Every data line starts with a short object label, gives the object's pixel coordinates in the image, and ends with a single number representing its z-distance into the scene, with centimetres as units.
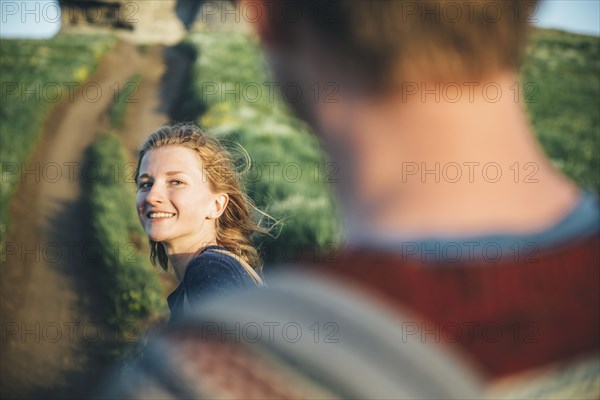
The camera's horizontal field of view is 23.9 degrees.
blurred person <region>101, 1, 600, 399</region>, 76
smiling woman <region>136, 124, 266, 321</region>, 263
